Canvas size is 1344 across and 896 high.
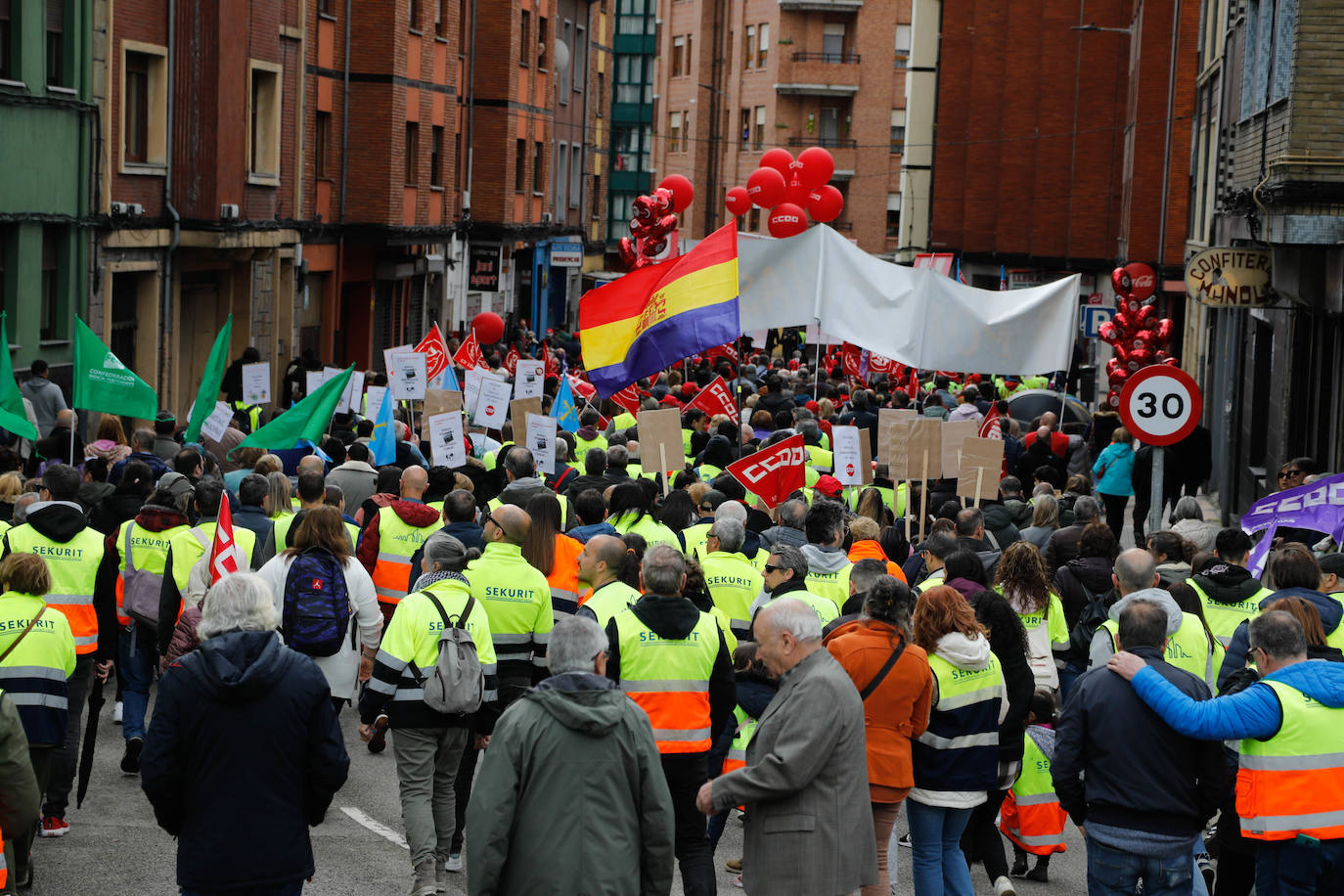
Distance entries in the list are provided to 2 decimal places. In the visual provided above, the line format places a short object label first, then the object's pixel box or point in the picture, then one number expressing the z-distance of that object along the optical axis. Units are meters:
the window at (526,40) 47.24
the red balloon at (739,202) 31.26
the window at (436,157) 39.75
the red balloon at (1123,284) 30.88
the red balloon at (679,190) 41.06
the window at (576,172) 55.91
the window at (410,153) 37.81
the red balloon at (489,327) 32.00
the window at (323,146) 34.34
